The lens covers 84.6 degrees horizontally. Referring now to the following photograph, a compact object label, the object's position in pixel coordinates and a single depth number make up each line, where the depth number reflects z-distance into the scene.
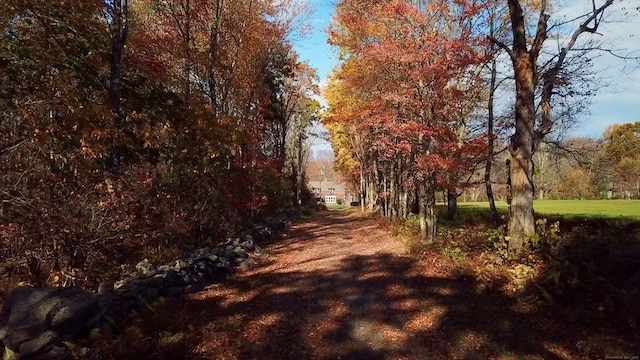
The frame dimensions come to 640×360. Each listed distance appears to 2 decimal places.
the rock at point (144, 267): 8.70
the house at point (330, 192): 104.18
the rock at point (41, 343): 4.43
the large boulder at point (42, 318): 4.49
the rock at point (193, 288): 7.77
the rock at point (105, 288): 6.61
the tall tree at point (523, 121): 8.38
